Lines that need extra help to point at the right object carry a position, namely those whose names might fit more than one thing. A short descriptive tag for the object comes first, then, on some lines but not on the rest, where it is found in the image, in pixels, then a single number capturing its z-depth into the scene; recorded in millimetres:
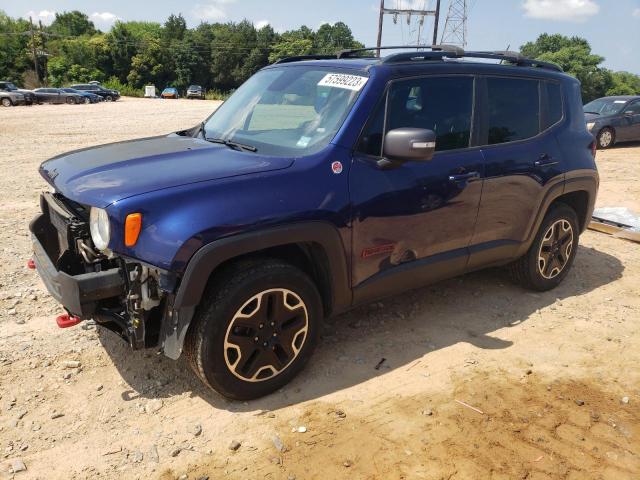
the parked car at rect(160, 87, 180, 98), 58781
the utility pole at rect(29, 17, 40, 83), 63650
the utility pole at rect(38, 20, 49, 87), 68875
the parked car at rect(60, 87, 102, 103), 41500
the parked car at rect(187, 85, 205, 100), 60875
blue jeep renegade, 2789
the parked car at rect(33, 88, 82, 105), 38750
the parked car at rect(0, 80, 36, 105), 36875
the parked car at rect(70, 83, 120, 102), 47781
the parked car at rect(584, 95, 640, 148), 15219
